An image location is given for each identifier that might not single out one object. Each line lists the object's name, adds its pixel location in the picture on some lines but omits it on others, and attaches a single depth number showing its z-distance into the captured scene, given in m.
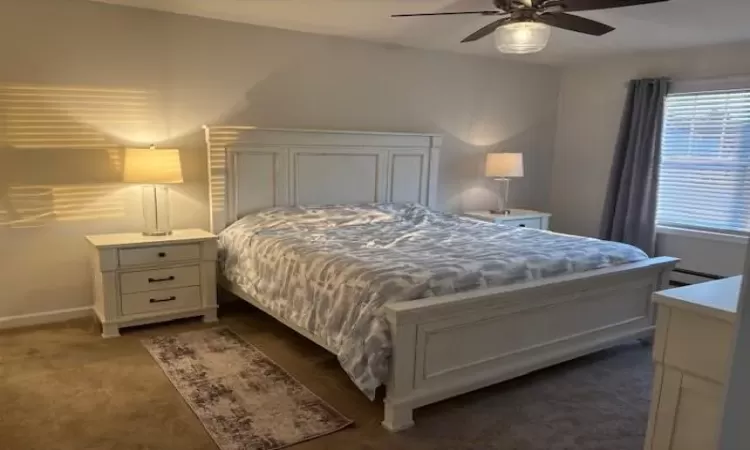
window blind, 4.46
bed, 2.49
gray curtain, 4.87
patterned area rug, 2.39
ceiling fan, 2.74
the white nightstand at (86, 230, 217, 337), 3.45
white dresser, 1.49
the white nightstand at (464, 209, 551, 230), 5.11
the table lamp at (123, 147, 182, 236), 3.51
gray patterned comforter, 2.52
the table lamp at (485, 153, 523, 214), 5.16
